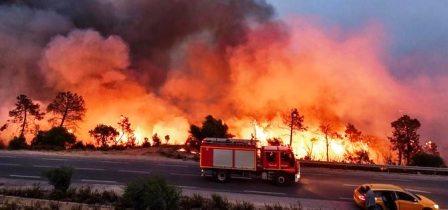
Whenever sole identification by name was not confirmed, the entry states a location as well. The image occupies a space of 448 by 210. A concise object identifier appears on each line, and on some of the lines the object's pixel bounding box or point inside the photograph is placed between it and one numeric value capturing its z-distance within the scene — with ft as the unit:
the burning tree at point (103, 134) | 173.06
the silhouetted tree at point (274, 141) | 147.54
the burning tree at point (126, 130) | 177.88
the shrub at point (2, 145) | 157.89
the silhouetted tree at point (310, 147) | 162.09
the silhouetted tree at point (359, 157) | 153.48
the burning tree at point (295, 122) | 165.99
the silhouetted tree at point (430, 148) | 156.65
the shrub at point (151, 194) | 56.44
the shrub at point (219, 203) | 65.10
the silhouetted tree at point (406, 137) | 150.71
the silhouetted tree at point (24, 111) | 173.72
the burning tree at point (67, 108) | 174.91
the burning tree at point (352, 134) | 163.22
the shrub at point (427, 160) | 131.64
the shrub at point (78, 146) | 154.69
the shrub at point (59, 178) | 72.43
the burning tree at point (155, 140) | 169.58
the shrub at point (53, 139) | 155.25
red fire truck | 92.84
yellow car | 70.64
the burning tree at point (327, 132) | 164.71
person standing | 69.26
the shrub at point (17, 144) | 151.77
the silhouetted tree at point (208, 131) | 149.38
